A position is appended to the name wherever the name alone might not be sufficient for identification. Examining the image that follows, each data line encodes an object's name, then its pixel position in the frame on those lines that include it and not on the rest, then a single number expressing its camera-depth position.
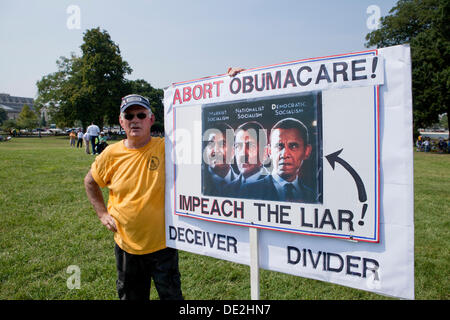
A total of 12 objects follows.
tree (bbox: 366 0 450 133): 28.56
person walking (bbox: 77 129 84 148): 25.96
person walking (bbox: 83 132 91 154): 18.50
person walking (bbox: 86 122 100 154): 17.62
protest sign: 1.74
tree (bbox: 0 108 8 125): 111.06
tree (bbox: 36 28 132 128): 45.34
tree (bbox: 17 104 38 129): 71.38
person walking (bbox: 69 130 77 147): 29.13
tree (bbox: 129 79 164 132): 65.75
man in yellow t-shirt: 2.52
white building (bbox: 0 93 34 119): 174.00
